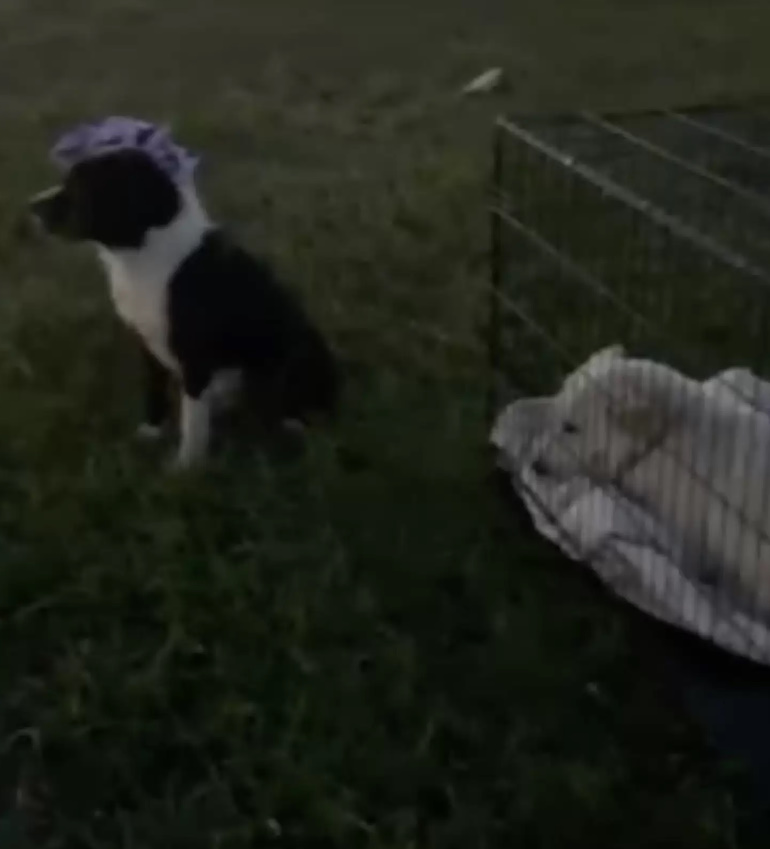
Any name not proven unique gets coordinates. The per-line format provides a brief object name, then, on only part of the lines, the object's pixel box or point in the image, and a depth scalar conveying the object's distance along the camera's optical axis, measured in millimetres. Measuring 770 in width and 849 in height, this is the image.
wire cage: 2525
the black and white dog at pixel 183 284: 2938
